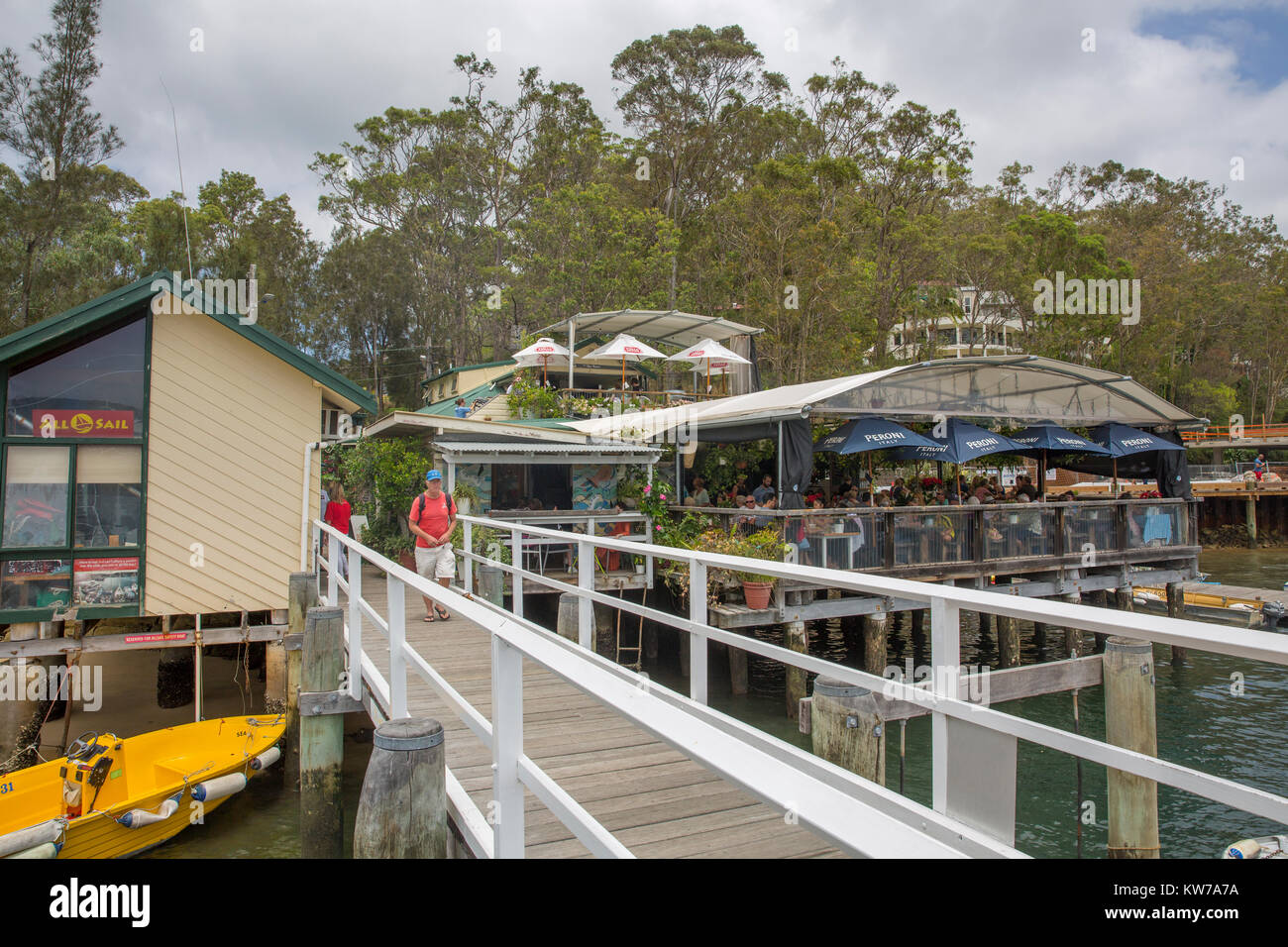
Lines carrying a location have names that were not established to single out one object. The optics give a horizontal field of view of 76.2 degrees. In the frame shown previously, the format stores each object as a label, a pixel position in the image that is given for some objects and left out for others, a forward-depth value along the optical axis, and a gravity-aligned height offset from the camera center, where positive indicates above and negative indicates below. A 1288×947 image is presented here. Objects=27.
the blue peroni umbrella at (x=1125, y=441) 16.78 +1.22
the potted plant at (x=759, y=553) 12.37 -0.79
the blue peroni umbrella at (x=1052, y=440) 15.71 +1.16
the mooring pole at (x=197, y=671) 10.23 -2.13
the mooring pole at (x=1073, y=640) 14.86 -2.64
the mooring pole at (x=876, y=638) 13.34 -2.25
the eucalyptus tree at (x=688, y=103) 35.66 +17.64
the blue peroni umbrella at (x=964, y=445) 14.51 +1.00
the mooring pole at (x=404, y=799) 3.31 -1.22
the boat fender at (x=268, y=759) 9.40 -2.99
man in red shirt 8.66 -0.32
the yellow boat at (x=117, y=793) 7.44 -2.90
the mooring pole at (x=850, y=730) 3.55 -1.01
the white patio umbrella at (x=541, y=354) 21.64 +3.98
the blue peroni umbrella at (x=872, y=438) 13.64 +1.05
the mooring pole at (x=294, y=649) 9.72 -1.75
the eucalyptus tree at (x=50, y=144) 21.95 +10.00
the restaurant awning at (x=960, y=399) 13.91 +1.93
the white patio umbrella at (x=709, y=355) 21.17 +3.81
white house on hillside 35.81 +8.18
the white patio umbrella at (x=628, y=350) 21.05 +3.90
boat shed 9.58 +0.55
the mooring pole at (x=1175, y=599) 17.53 -2.15
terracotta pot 12.36 -1.42
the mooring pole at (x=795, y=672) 12.27 -2.56
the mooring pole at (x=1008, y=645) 15.23 -2.69
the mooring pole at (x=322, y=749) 6.62 -2.06
